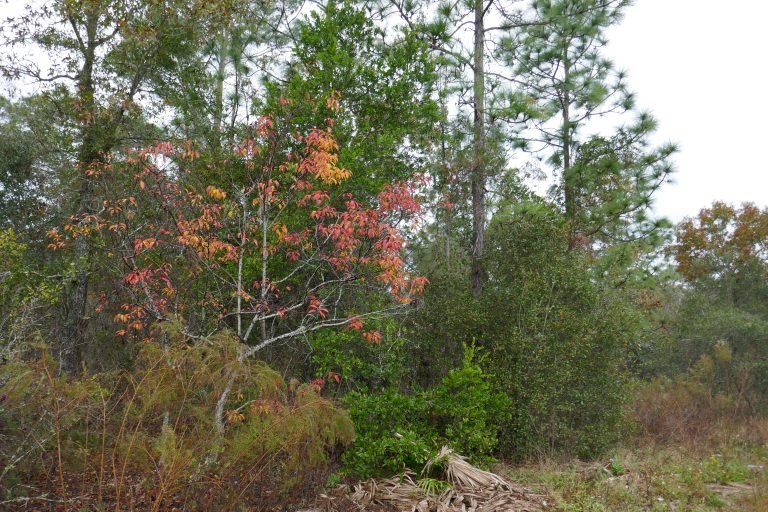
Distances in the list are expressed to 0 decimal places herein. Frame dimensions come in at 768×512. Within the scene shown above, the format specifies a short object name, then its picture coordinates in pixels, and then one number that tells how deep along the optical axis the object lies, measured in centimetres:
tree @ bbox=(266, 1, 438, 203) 738
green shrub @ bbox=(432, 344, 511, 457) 565
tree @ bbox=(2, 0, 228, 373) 853
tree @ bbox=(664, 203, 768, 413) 1189
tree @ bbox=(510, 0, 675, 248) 988
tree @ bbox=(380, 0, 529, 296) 902
